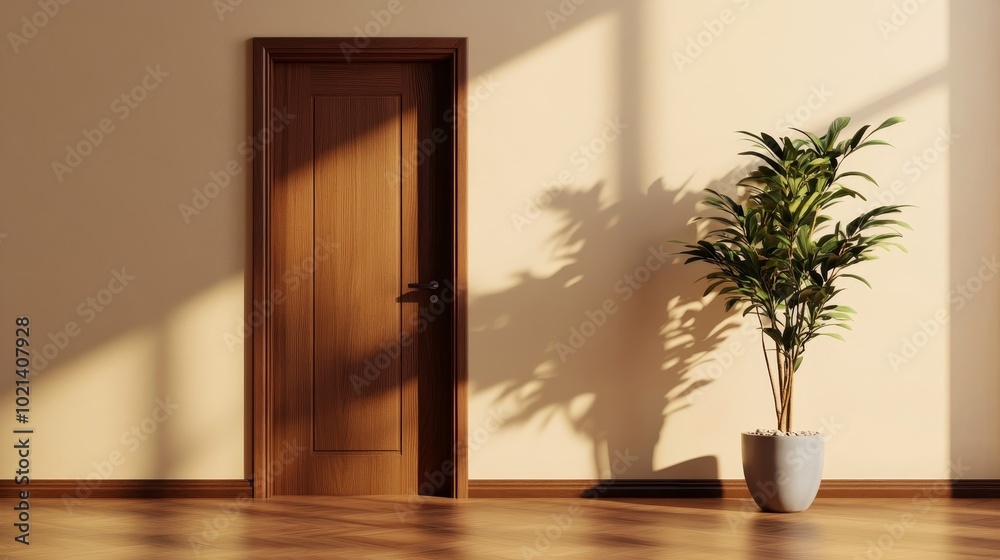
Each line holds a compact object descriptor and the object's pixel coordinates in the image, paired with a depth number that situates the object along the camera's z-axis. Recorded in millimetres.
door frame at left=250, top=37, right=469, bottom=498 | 4176
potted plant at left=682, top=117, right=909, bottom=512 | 3773
